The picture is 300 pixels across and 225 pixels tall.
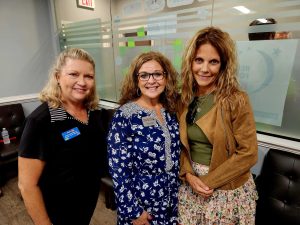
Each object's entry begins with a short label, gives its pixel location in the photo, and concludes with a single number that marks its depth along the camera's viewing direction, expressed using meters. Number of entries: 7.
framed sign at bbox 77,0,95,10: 3.04
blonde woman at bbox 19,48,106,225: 1.02
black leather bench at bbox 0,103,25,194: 2.96
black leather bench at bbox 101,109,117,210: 2.03
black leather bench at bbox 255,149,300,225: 1.45
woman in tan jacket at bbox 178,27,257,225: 1.09
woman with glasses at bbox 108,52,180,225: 1.18
